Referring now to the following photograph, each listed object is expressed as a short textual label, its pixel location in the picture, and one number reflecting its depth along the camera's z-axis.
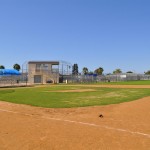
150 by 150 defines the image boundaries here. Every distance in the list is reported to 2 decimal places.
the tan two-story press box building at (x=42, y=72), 42.95
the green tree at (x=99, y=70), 93.39
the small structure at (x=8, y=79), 39.36
